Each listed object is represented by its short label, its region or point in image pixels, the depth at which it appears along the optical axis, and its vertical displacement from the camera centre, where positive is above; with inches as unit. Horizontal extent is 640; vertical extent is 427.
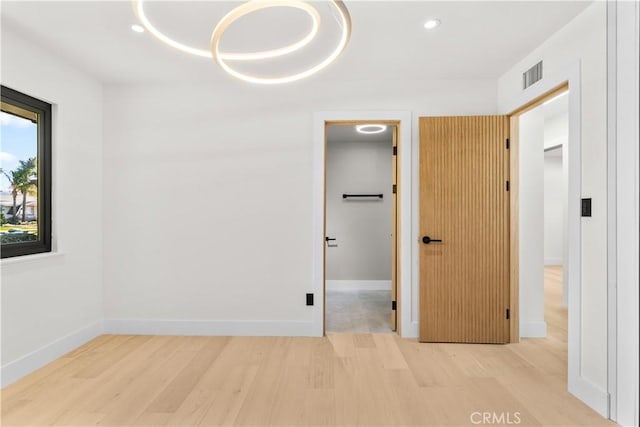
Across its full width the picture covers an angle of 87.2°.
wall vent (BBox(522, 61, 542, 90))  102.3 +43.7
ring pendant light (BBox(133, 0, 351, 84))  52.0 +31.2
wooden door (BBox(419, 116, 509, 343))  120.5 -6.1
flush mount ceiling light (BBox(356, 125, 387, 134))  185.3 +47.1
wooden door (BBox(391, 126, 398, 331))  133.8 -7.8
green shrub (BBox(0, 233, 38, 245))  98.2 -7.9
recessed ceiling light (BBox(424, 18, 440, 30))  88.9 +50.9
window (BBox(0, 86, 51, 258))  98.2 +11.5
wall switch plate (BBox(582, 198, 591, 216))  82.0 +1.7
